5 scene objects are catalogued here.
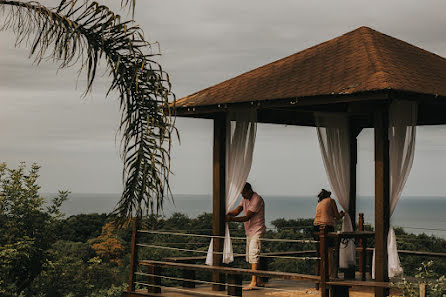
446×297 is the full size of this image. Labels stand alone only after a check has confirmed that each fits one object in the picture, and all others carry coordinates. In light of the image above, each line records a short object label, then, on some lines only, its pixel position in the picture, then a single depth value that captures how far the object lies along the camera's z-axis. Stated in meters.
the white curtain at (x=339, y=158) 13.15
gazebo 10.51
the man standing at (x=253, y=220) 11.86
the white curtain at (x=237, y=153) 12.25
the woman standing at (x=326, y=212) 12.38
